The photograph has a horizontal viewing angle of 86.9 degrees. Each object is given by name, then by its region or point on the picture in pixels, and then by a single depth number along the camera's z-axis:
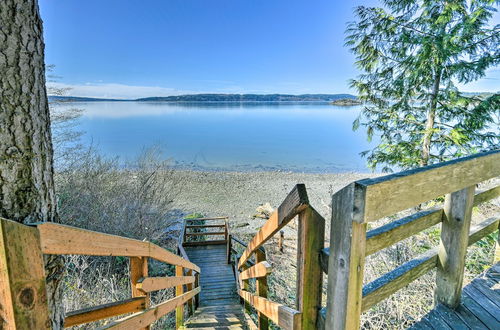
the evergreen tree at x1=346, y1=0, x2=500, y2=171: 6.22
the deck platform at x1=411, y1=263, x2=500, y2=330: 1.77
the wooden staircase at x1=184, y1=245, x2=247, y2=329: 3.67
